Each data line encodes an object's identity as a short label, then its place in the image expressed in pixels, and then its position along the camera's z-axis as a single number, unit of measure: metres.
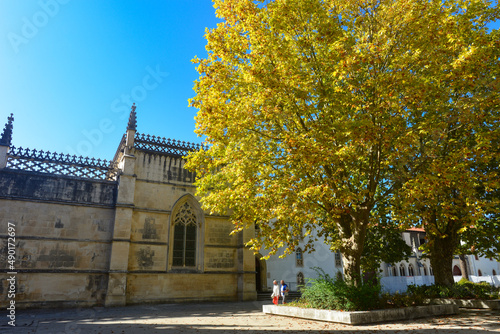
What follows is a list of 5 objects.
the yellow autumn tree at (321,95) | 9.58
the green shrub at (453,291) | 15.16
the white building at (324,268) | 26.66
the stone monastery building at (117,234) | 16.20
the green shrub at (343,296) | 10.91
